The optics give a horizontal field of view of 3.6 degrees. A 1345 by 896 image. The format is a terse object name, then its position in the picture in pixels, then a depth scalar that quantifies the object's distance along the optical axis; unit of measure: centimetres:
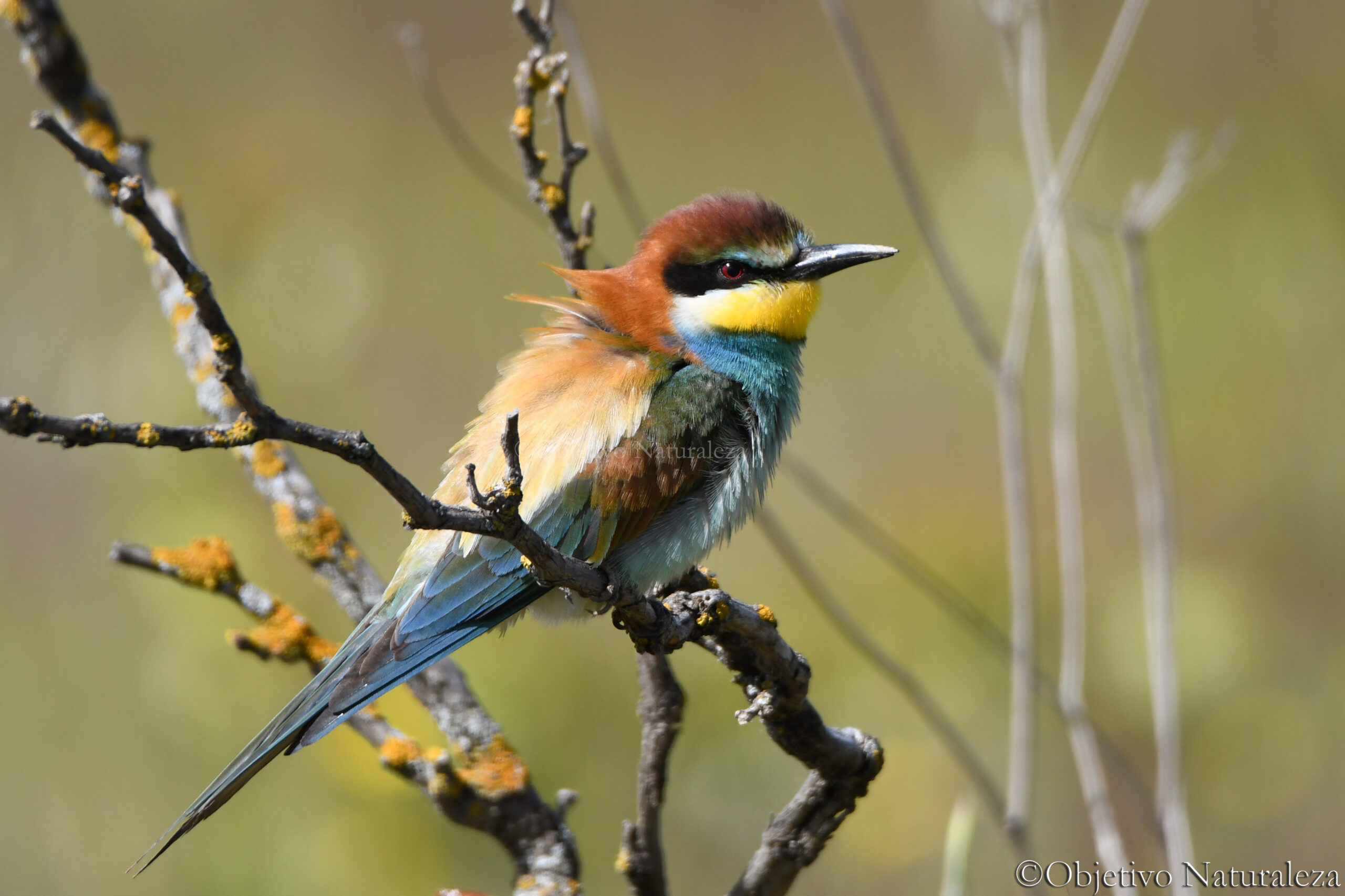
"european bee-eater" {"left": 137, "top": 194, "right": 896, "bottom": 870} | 572
